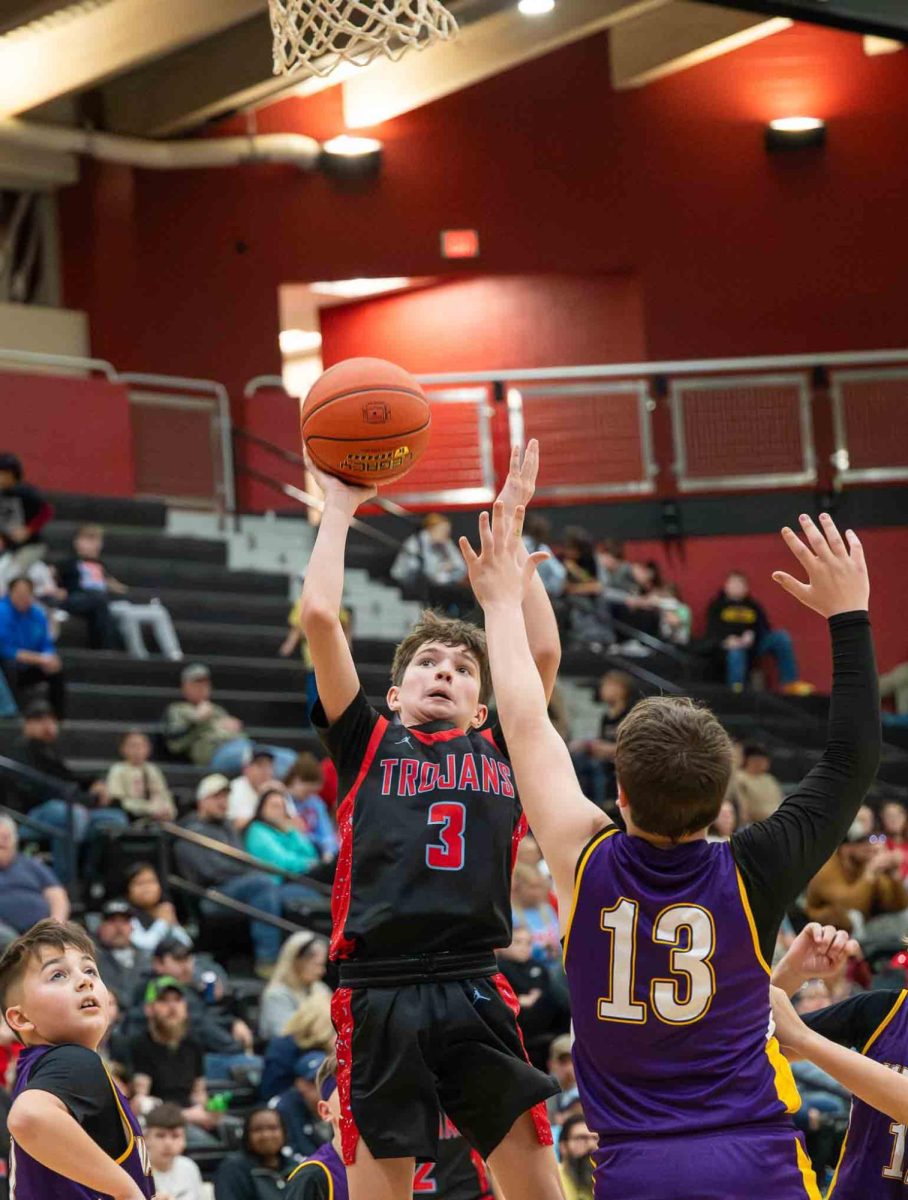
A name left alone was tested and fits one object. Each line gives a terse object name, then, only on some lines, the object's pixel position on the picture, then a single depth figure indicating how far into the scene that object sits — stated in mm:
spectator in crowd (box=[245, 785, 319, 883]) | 12773
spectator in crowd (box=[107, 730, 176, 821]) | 12969
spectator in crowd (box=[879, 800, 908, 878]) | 14508
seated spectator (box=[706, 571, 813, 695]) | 18422
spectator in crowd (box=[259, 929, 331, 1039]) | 11016
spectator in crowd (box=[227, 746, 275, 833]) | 13156
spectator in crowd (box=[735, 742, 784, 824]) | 14375
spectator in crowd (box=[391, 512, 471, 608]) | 17266
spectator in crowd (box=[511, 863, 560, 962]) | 11719
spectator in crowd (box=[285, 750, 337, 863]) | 13336
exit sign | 21875
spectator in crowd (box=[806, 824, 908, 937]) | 13109
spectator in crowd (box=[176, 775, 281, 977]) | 12172
